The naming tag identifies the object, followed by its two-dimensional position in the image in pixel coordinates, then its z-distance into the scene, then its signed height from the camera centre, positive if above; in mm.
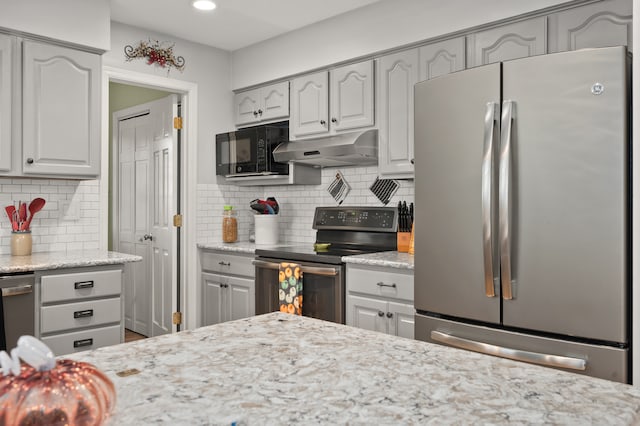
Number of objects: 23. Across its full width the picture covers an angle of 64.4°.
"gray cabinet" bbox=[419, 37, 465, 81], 2973 +902
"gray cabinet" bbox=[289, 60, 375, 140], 3422 +767
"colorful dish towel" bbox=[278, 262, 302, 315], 3230 -512
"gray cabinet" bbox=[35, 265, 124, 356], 2719 -563
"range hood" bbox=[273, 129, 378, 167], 3326 +400
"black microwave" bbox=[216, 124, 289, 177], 3922 +462
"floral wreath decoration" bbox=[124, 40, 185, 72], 3744 +1167
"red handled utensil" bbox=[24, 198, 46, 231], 3150 +11
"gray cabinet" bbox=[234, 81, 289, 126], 3990 +857
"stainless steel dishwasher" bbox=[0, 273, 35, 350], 2549 -509
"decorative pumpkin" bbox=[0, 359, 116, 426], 545 -212
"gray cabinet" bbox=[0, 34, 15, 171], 2895 +625
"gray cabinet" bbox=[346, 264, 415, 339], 2742 -513
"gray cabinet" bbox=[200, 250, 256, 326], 3728 -603
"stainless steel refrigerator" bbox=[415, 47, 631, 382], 1878 -5
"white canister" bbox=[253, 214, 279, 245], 4031 -158
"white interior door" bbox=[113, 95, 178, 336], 4223 -27
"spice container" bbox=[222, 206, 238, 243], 4207 -164
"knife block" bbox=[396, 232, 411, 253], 3293 -212
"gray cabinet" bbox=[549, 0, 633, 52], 2418 +905
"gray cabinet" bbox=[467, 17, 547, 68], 2674 +914
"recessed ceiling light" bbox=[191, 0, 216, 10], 3330 +1356
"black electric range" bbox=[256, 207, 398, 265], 3391 -188
